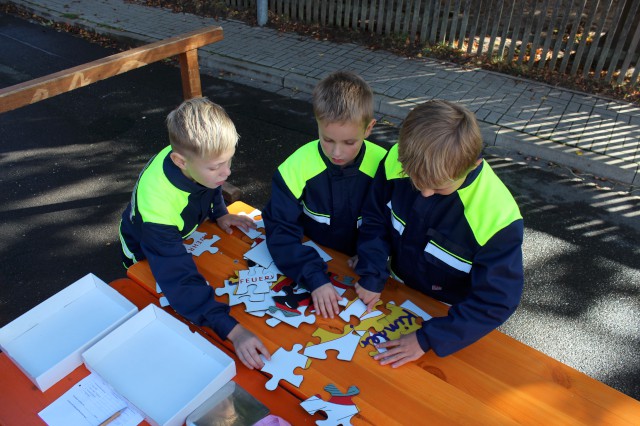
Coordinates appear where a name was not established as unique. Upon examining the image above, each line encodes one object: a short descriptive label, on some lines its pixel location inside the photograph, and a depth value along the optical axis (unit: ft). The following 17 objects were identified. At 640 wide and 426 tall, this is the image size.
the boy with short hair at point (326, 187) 7.66
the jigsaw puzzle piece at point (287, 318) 7.13
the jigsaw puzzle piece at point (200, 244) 8.62
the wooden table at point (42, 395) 5.77
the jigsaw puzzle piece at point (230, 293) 7.51
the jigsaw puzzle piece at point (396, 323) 6.95
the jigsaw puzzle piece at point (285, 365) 6.29
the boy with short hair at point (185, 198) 7.03
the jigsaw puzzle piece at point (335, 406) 5.84
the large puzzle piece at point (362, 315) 7.16
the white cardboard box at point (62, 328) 6.13
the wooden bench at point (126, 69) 9.57
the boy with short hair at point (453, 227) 6.23
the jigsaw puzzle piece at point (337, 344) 6.67
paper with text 5.70
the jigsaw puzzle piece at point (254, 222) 9.10
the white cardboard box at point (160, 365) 5.74
